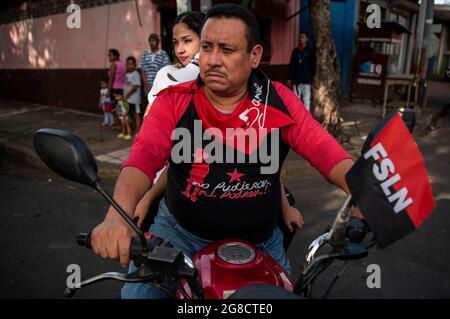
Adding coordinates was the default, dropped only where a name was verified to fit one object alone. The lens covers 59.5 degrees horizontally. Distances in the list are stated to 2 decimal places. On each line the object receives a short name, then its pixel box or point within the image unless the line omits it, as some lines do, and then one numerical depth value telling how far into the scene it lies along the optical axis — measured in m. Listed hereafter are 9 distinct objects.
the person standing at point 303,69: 8.82
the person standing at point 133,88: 7.94
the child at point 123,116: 7.80
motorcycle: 1.10
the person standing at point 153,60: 7.08
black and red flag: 0.94
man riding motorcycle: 1.59
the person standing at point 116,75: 8.45
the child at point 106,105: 8.50
